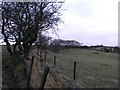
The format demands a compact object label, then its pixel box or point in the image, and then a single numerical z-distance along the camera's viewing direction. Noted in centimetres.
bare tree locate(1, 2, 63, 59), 821
